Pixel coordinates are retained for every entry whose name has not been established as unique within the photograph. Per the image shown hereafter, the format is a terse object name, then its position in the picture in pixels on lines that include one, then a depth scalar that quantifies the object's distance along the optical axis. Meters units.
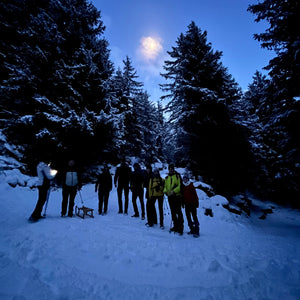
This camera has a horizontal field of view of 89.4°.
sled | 5.70
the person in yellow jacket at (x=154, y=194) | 5.40
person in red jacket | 4.95
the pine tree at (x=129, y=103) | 19.59
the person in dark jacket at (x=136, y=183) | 6.64
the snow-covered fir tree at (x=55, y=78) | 9.85
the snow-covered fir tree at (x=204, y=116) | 12.05
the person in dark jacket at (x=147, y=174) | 6.62
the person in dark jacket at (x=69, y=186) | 5.51
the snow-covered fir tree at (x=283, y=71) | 7.79
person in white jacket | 4.75
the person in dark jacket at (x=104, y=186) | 6.64
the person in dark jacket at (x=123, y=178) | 6.83
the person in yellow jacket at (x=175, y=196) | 4.87
